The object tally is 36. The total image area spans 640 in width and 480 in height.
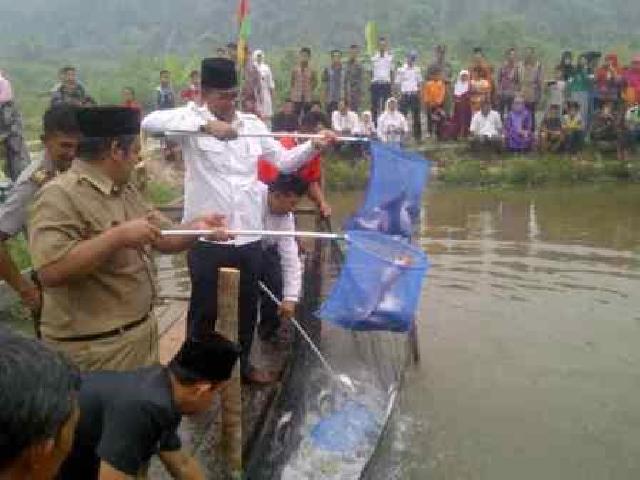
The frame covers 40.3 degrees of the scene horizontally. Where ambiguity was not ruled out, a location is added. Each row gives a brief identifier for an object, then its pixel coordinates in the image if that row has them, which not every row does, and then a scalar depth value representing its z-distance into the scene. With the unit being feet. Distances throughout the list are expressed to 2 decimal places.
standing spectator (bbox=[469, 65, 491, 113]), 54.39
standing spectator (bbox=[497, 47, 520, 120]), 54.08
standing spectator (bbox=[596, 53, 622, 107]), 53.06
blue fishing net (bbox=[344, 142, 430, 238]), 17.06
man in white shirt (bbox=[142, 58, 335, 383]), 14.43
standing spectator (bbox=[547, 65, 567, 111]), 54.29
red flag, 29.32
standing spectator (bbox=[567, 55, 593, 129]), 53.98
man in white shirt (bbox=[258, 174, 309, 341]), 16.63
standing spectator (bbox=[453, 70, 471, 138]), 55.01
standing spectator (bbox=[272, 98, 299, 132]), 48.42
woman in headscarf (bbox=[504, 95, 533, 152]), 52.90
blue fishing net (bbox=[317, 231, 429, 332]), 12.85
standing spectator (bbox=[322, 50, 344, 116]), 55.26
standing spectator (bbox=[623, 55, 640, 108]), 53.21
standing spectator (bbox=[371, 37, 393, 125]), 55.83
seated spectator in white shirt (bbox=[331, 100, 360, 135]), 51.80
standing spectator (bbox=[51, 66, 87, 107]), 40.68
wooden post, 12.41
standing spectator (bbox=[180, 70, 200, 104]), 52.49
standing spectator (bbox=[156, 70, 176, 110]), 54.65
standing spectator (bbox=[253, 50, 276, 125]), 53.83
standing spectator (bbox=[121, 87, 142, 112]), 50.03
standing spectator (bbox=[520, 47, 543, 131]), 53.88
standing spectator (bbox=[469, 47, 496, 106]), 54.65
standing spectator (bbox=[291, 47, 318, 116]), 53.36
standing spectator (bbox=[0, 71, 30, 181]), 34.19
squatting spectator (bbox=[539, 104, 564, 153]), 53.36
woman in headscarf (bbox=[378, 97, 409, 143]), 52.39
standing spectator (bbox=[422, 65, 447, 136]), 56.08
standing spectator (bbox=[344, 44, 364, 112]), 55.42
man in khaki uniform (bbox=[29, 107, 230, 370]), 10.05
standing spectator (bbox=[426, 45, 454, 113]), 57.88
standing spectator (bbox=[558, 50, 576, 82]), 54.60
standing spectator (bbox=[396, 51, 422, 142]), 55.72
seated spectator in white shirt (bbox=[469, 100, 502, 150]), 53.67
